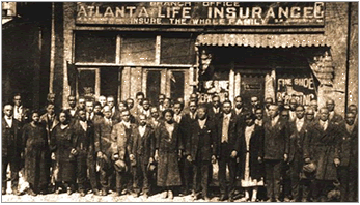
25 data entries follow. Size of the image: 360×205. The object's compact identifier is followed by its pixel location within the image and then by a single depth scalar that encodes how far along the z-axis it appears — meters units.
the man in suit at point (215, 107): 7.73
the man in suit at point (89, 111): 7.66
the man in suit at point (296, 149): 7.16
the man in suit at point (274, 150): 7.12
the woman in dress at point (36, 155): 7.36
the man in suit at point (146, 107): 7.86
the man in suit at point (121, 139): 7.42
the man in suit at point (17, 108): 8.13
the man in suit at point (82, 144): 7.37
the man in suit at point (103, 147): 7.41
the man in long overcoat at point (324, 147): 7.07
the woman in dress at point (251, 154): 7.21
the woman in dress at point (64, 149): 7.37
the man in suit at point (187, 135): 7.31
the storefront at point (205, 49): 9.11
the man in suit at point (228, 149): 7.27
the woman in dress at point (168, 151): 7.27
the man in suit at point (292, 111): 7.36
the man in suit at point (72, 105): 7.86
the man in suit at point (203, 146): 7.24
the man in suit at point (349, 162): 7.07
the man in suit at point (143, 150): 7.37
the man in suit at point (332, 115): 7.11
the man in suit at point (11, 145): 7.39
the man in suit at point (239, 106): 7.54
